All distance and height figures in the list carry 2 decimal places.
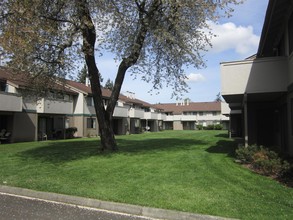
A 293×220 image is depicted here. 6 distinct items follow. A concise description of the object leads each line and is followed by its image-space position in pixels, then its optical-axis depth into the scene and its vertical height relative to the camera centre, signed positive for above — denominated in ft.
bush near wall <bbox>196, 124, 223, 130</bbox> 150.86 -2.59
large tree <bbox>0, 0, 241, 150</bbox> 27.88 +13.43
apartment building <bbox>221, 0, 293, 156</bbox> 28.97 +6.66
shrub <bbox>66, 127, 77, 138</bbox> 78.78 -3.40
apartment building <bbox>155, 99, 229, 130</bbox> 173.03 +4.90
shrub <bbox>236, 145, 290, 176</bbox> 22.58 -4.09
